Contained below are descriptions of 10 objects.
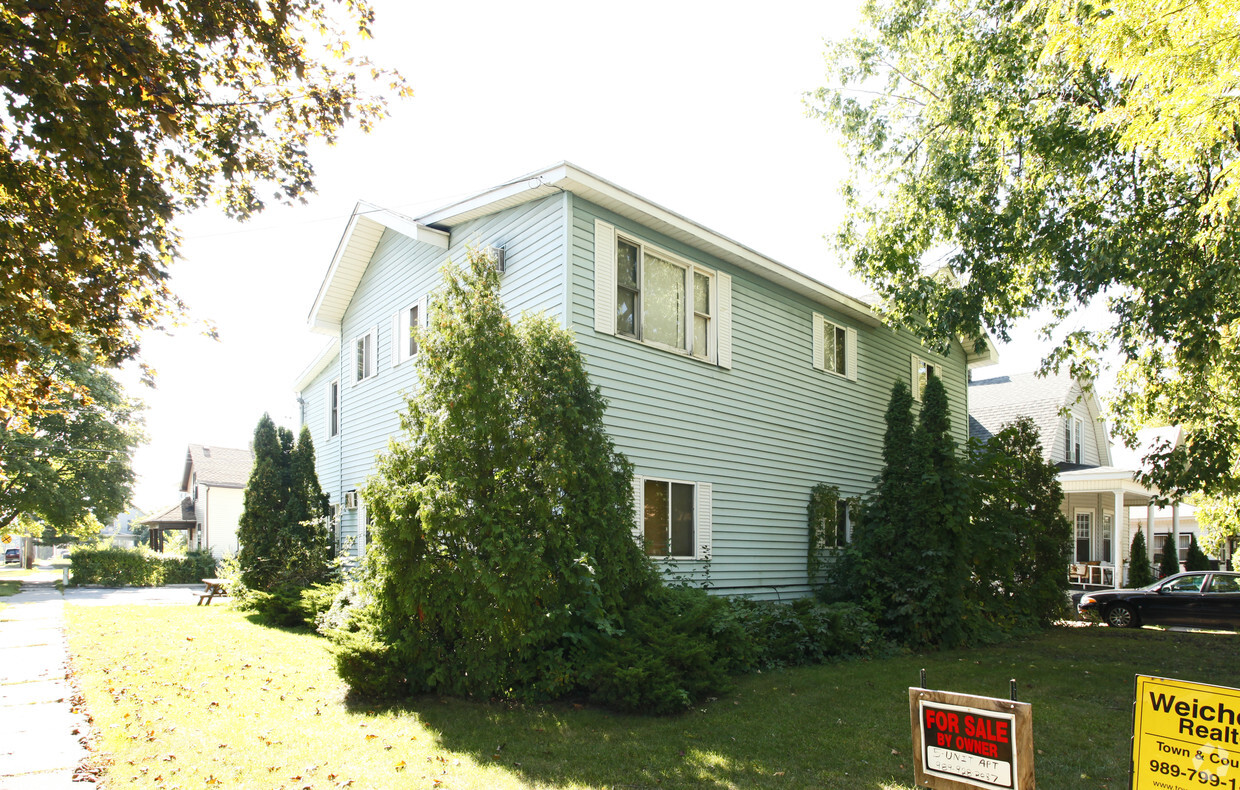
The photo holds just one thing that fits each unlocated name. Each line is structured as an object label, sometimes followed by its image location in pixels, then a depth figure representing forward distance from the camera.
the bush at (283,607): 13.45
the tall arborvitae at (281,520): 15.21
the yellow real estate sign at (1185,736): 3.49
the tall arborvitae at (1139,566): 22.61
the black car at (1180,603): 16.02
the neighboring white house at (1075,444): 25.23
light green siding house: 10.89
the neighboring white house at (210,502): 36.03
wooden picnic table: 17.82
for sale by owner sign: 3.60
